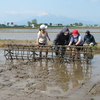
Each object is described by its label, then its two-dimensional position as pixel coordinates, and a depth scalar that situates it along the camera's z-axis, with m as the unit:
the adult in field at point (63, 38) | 10.09
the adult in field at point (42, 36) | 10.59
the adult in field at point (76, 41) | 9.80
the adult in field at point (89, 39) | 13.28
